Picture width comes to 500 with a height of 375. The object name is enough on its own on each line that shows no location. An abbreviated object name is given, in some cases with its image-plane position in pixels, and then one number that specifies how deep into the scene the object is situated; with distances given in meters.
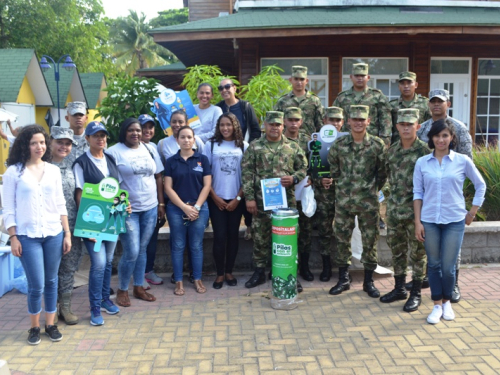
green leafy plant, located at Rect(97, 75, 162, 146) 6.55
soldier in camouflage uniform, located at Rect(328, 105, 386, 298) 5.08
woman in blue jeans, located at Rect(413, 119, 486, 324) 4.36
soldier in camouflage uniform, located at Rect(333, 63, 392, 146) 5.92
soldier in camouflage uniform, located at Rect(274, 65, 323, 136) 5.93
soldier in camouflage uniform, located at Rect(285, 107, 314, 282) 5.39
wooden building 11.26
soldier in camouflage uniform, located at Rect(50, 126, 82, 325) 4.33
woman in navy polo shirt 5.16
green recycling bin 4.89
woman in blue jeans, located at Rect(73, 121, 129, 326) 4.46
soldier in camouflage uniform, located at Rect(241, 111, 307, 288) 5.22
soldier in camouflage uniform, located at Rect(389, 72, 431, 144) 5.80
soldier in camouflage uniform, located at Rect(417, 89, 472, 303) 5.05
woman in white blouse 3.96
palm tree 46.38
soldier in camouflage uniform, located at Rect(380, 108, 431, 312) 4.71
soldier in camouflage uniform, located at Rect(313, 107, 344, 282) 5.48
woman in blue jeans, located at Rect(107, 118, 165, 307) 4.76
